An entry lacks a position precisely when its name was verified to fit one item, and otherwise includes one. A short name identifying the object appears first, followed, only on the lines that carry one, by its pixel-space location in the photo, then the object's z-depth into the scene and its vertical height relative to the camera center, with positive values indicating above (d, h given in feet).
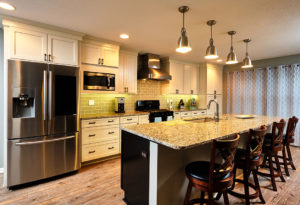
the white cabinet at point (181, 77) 15.79 +2.51
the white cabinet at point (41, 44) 7.58 +2.89
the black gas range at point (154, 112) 12.93 -0.78
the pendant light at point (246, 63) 9.20 +2.19
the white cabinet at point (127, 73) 12.47 +2.24
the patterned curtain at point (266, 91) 14.02 +0.99
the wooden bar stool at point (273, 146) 7.21 -2.08
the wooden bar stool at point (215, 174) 4.32 -2.11
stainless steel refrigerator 7.44 -0.94
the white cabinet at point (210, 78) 17.46 +2.56
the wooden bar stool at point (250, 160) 5.75 -2.18
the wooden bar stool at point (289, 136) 8.56 -1.85
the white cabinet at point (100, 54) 10.12 +3.11
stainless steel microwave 10.23 +1.37
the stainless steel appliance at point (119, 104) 12.44 -0.23
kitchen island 4.96 -1.92
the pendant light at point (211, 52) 7.40 +2.27
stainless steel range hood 13.78 +2.97
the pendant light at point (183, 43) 6.24 +2.25
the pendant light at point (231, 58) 8.52 +2.27
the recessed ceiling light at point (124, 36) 9.71 +4.02
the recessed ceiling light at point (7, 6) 6.46 +3.87
